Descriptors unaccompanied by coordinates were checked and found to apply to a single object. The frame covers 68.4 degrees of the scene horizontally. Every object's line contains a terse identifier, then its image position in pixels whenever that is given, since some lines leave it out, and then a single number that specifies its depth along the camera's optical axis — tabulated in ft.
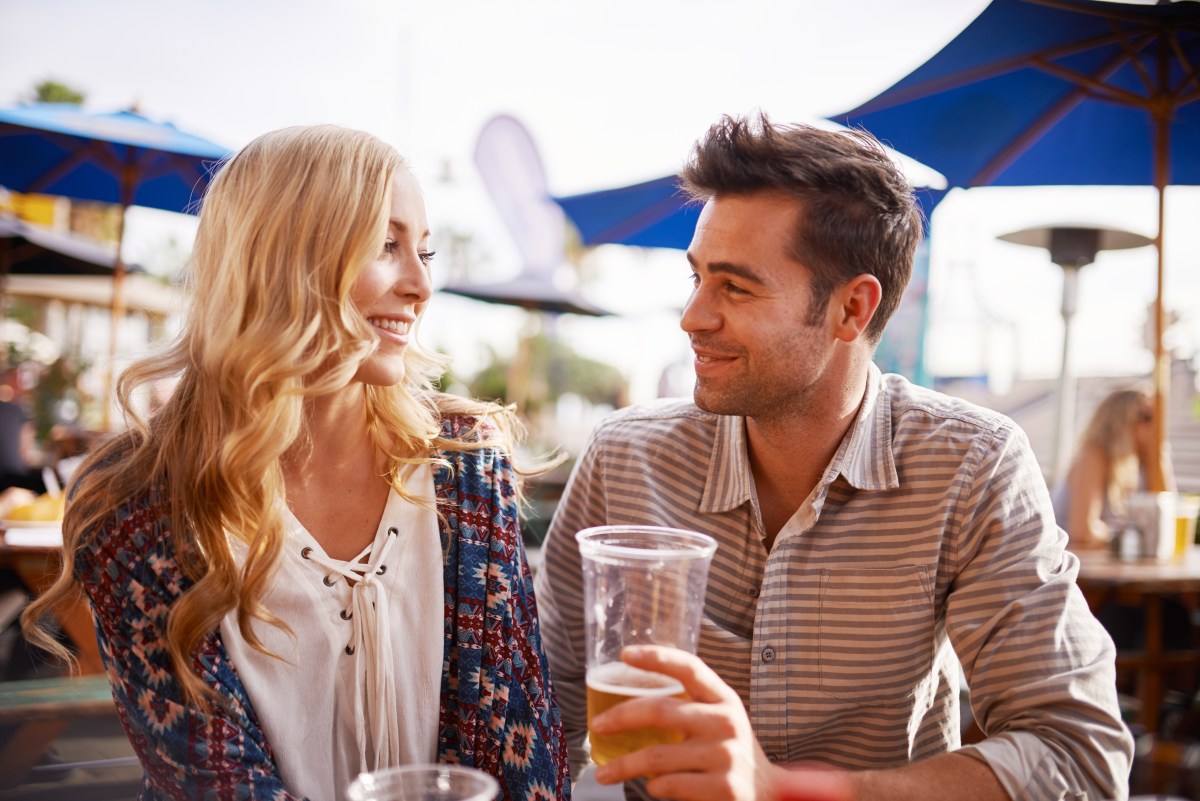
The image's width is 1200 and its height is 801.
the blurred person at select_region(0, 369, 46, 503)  16.39
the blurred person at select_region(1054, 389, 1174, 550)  15.02
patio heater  19.62
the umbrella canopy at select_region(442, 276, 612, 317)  33.01
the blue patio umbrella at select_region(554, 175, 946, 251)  19.33
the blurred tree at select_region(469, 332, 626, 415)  44.17
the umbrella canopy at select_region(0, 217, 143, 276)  30.09
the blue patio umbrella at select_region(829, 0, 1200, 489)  12.92
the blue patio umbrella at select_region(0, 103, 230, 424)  18.78
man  4.87
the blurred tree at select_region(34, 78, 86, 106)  71.05
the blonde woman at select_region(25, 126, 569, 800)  4.62
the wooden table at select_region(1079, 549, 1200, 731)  11.18
